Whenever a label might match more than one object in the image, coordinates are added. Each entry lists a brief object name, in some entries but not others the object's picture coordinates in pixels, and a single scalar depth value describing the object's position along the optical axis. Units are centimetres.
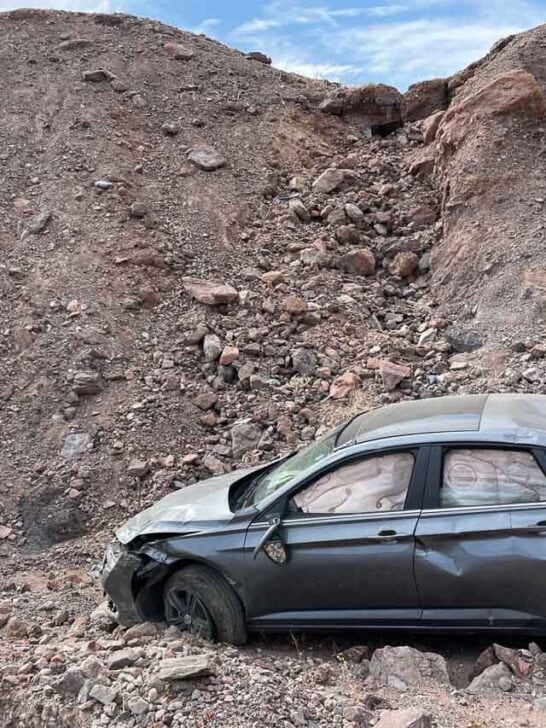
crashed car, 447
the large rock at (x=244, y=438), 831
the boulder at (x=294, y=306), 1012
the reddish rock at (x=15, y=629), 586
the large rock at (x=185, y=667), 430
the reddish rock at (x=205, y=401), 900
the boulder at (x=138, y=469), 825
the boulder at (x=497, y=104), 1155
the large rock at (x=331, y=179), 1299
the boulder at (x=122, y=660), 464
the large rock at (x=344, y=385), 866
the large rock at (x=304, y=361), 923
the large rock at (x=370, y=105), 1520
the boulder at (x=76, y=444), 863
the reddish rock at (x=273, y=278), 1091
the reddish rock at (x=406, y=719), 377
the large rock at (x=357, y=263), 1120
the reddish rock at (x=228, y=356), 938
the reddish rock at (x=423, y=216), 1195
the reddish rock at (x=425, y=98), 1484
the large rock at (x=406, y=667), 440
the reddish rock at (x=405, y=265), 1120
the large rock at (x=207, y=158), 1354
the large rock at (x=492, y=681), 427
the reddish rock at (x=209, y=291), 1052
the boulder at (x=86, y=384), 935
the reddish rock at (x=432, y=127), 1352
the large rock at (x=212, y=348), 951
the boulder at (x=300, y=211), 1245
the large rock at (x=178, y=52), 1669
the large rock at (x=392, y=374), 867
